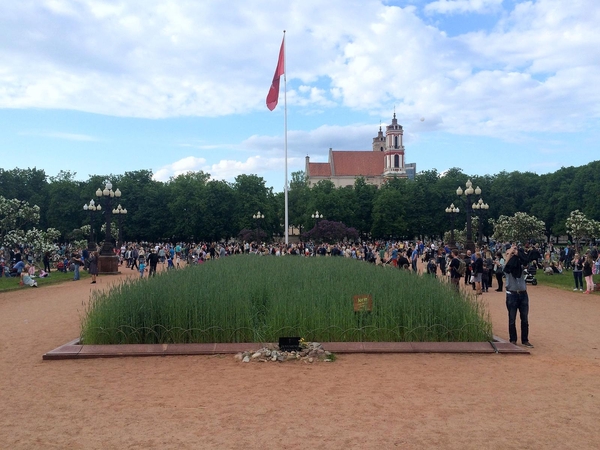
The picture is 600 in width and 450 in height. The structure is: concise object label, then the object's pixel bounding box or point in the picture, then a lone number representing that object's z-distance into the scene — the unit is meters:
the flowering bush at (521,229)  37.97
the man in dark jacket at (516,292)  9.98
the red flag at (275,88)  31.83
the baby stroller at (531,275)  22.75
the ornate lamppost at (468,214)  27.16
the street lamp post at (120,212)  41.16
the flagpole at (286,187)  32.41
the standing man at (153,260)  25.36
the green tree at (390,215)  73.75
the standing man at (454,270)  16.95
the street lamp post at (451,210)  36.89
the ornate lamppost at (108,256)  29.86
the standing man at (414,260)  27.85
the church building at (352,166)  117.00
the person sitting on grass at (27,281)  22.73
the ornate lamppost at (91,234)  35.02
